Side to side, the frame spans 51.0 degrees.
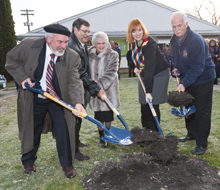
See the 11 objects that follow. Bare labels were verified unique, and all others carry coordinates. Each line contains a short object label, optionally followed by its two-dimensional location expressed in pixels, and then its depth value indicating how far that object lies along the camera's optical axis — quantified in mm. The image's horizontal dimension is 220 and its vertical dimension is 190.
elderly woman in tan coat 3703
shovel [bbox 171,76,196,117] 3426
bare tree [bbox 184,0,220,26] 30656
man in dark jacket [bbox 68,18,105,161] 3326
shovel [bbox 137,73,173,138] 3091
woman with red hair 3369
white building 19719
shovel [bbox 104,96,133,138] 3201
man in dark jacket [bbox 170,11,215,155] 3139
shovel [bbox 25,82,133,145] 2752
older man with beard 2787
